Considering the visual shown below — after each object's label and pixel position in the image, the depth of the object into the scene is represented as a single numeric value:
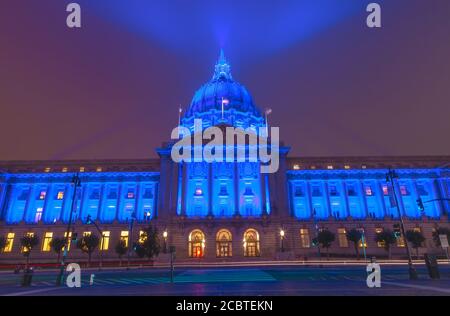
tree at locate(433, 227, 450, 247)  52.55
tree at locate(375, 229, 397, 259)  52.41
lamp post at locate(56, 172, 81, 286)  21.72
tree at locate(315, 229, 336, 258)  50.81
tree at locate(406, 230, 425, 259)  51.19
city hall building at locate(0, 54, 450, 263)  58.38
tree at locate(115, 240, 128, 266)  49.82
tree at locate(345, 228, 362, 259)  52.44
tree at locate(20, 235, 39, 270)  51.86
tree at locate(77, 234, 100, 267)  49.03
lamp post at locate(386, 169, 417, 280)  21.34
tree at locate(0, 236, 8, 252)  53.81
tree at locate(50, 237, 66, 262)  51.91
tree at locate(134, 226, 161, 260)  46.16
